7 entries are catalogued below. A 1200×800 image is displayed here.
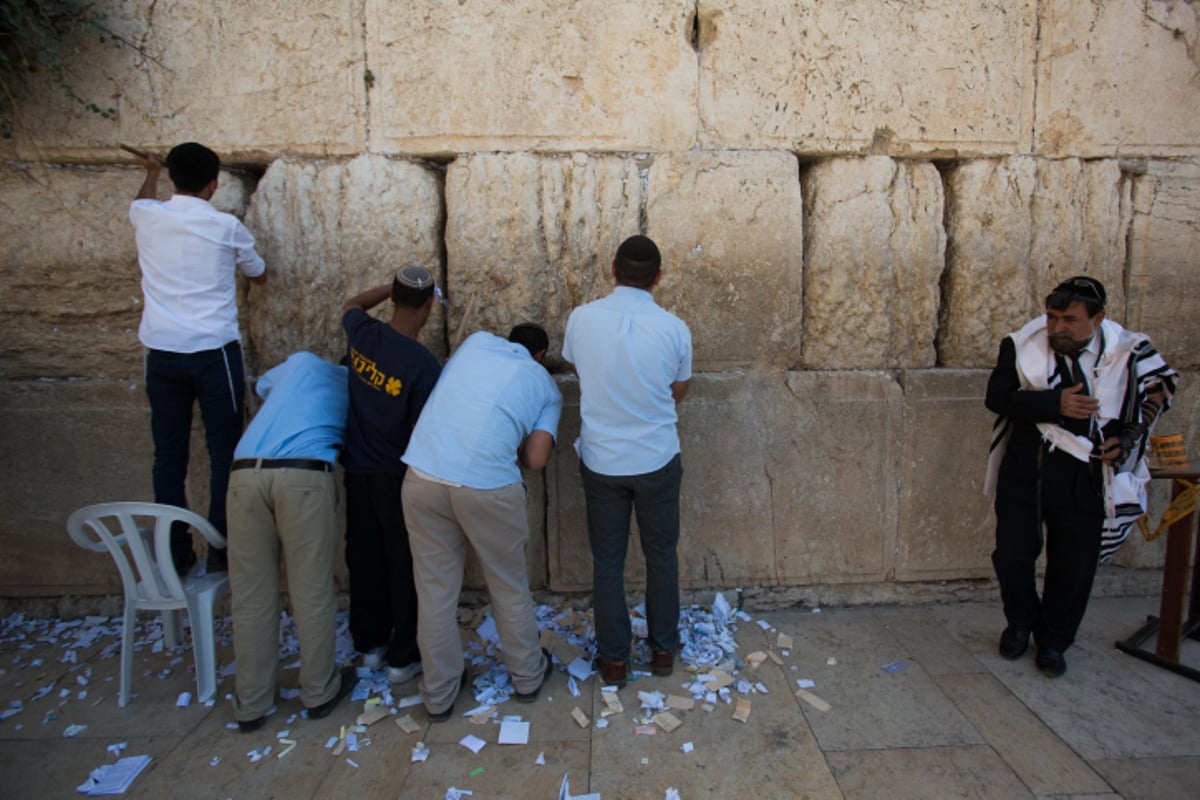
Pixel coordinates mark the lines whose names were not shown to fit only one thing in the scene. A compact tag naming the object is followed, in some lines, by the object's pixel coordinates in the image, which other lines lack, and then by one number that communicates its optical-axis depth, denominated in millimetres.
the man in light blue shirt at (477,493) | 2611
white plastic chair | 2715
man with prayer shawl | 2918
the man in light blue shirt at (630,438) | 2775
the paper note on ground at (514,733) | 2650
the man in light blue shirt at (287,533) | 2648
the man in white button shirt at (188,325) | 3008
